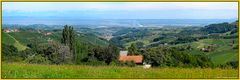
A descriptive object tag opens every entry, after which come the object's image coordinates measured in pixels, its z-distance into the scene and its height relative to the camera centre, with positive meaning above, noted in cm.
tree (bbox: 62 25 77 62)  6594 +10
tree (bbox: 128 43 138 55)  9454 -303
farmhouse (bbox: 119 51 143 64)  6684 -358
